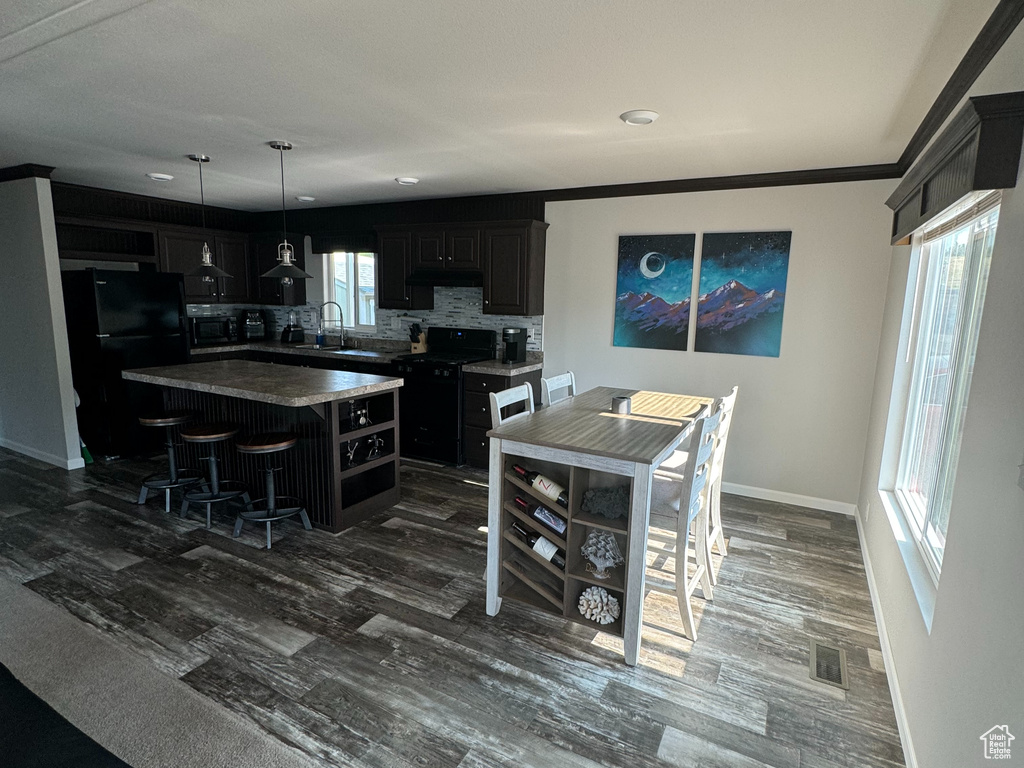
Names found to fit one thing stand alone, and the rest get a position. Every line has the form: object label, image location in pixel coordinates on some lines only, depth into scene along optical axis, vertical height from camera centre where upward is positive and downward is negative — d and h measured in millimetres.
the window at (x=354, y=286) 6027 +123
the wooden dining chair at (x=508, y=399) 2670 -512
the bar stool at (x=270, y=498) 3236 -1283
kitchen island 3338 -845
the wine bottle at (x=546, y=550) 2443 -1113
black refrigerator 4602 -469
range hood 4980 +198
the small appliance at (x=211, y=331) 5816 -411
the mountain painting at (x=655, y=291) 4273 +109
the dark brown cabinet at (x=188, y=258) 5520 +359
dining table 2217 -886
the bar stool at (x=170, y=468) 3678 -1232
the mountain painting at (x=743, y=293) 3969 +106
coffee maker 4840 -374
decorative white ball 2387 -1331
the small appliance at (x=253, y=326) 6340 -366
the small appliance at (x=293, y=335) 6277 -450
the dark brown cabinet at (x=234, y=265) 6082 +333
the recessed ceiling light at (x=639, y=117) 2629 +916
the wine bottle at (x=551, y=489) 2396 -825
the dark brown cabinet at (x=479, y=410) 4664 -954
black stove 4773 -918
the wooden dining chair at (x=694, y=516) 2324 -965
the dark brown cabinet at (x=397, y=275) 5309 +229
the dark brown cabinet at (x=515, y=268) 4688 +290
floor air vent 2210 -1496
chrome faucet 6160 -322
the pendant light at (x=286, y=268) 3528 +177
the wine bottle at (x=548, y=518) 2404 -964
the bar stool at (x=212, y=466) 3424 -1143
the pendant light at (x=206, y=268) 3711 +177
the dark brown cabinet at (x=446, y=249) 4949 +464
